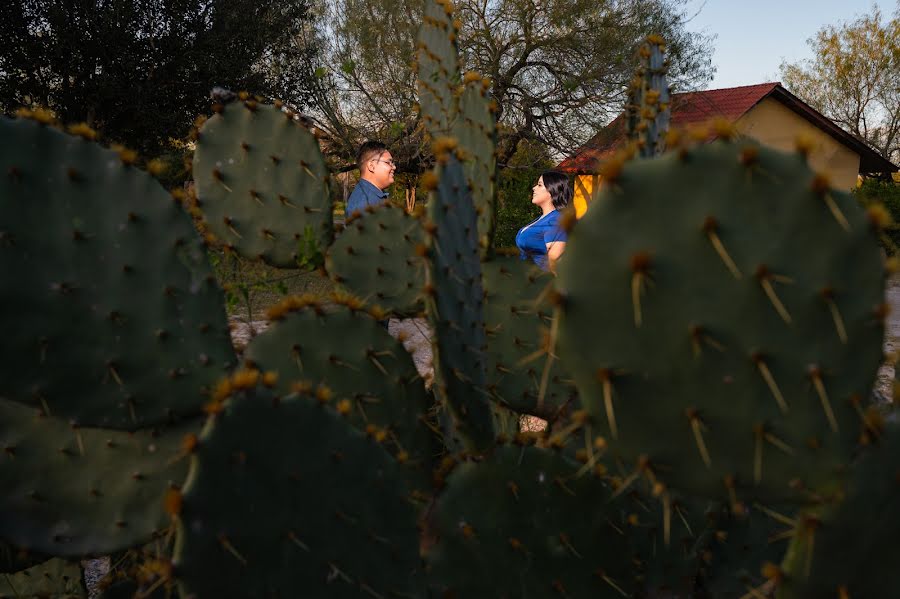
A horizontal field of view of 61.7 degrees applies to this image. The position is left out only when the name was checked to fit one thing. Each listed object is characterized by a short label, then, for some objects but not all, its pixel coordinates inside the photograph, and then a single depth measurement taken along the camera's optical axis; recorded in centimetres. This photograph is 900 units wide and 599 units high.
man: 351
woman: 322
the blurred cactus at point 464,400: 78
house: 1655
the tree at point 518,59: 1288
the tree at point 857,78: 2567
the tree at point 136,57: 1096
